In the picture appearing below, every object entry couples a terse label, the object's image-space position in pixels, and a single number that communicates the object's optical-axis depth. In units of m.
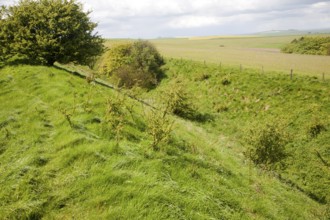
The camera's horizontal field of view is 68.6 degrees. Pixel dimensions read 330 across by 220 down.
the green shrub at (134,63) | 43.53
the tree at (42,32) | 22.09
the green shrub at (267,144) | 17.09
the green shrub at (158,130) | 9.01
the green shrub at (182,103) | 27.88
